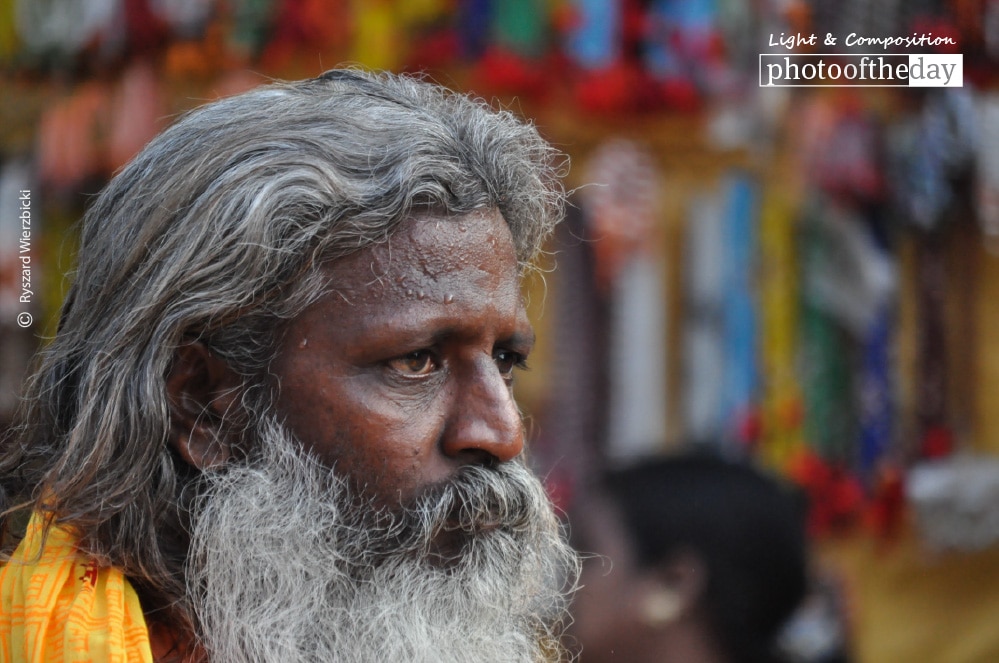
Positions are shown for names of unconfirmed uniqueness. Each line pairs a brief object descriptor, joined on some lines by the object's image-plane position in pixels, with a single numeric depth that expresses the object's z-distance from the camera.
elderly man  2.27
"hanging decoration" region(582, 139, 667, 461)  3.48
